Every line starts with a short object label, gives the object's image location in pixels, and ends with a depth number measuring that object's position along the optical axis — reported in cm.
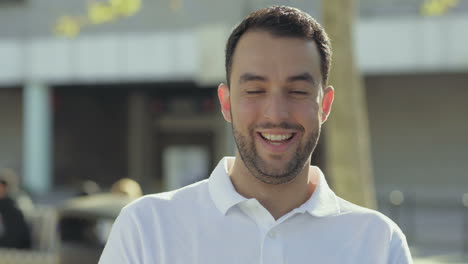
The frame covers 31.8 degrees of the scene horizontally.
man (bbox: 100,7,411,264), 208
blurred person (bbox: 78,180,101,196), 1141
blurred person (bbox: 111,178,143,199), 891
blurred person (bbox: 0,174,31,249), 930
